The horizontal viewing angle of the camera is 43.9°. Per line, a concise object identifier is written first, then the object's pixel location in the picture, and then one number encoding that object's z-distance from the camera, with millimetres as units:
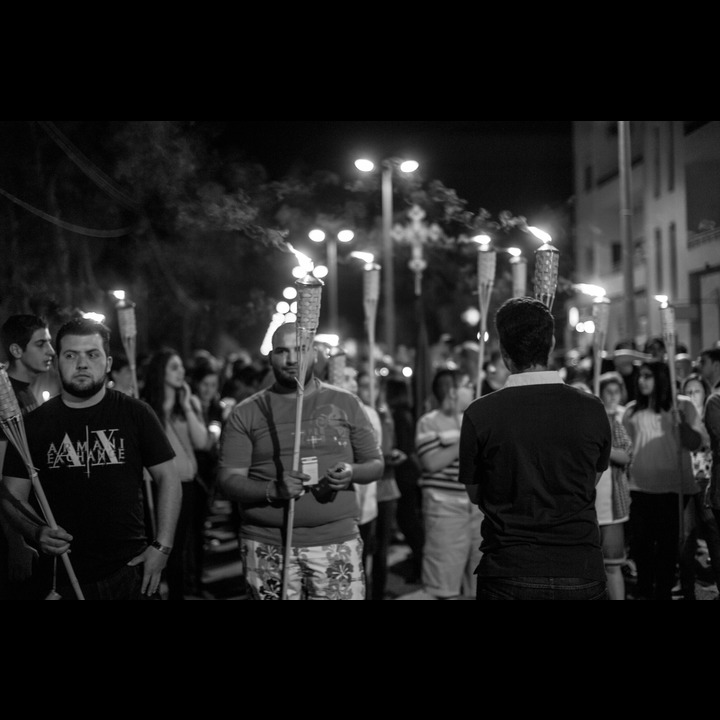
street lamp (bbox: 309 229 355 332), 7377
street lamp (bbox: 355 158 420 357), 7531
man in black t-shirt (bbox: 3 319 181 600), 4098
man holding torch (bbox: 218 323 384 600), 4590
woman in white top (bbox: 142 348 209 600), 6613
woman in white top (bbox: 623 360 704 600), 6496
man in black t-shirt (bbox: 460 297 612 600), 3490
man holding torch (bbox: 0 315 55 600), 4844
